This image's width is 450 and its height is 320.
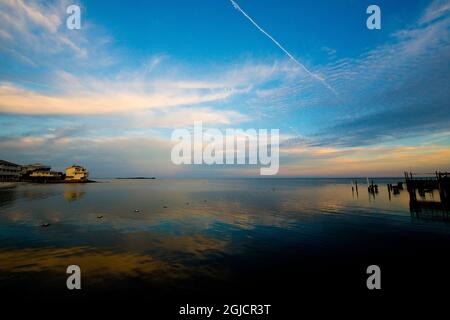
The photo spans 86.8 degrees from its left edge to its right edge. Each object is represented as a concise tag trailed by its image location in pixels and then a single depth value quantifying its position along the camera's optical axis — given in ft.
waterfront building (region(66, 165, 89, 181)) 453.17
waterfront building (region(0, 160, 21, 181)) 406.41
